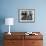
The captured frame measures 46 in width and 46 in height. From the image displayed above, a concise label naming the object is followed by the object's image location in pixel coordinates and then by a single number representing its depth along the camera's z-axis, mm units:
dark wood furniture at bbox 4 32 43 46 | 2565
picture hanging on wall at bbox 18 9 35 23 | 2909
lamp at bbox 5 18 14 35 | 2656
